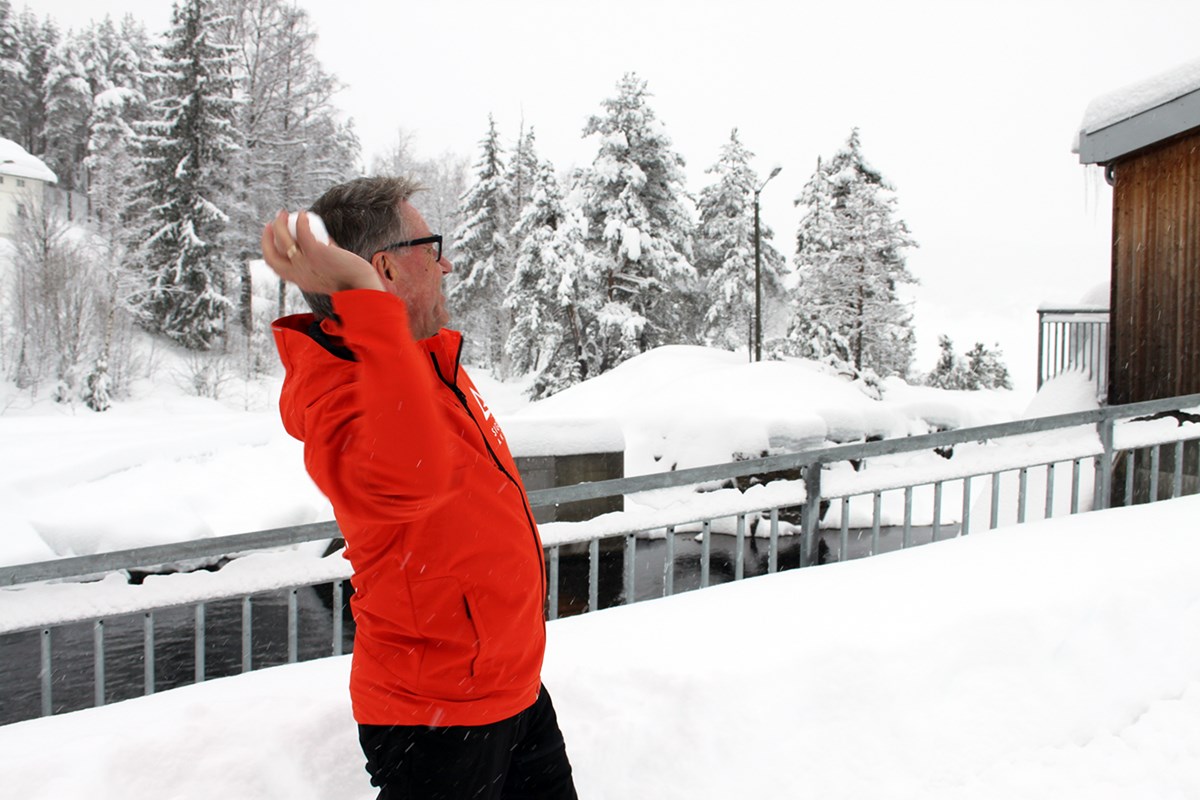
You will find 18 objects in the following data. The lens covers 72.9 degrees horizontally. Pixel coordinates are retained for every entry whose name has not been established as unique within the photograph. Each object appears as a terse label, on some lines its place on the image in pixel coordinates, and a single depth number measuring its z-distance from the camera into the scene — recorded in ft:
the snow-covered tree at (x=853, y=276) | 98.17
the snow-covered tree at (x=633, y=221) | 94.94
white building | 151.94
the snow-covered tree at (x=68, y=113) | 163.63
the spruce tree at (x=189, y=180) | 99.50
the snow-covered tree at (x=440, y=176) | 134.00
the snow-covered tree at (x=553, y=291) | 93.32
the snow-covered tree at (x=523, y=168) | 127.24
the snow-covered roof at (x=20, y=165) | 152.66
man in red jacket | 4.27
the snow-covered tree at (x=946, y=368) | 127.24
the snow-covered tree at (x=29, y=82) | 166.81
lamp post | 86.93
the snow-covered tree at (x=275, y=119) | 100.32
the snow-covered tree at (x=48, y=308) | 85.87
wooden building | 28.63
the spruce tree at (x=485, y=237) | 114.32
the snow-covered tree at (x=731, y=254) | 120.47
